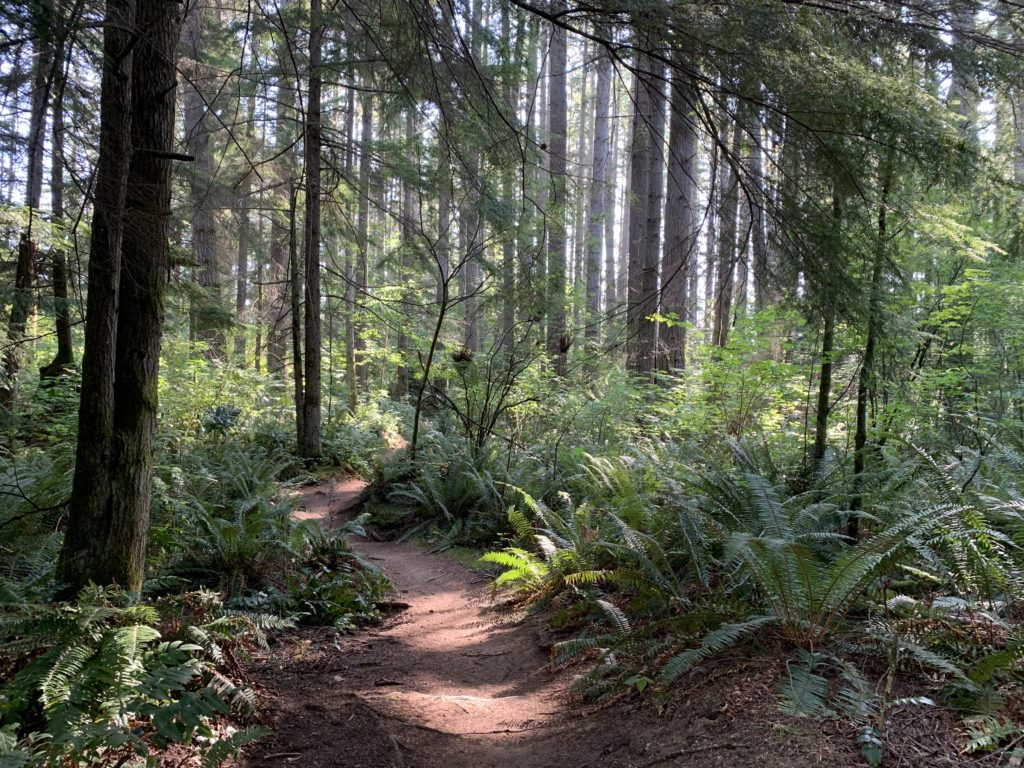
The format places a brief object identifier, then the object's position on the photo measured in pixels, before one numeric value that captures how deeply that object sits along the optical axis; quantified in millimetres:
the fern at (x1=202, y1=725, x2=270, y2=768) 2361
